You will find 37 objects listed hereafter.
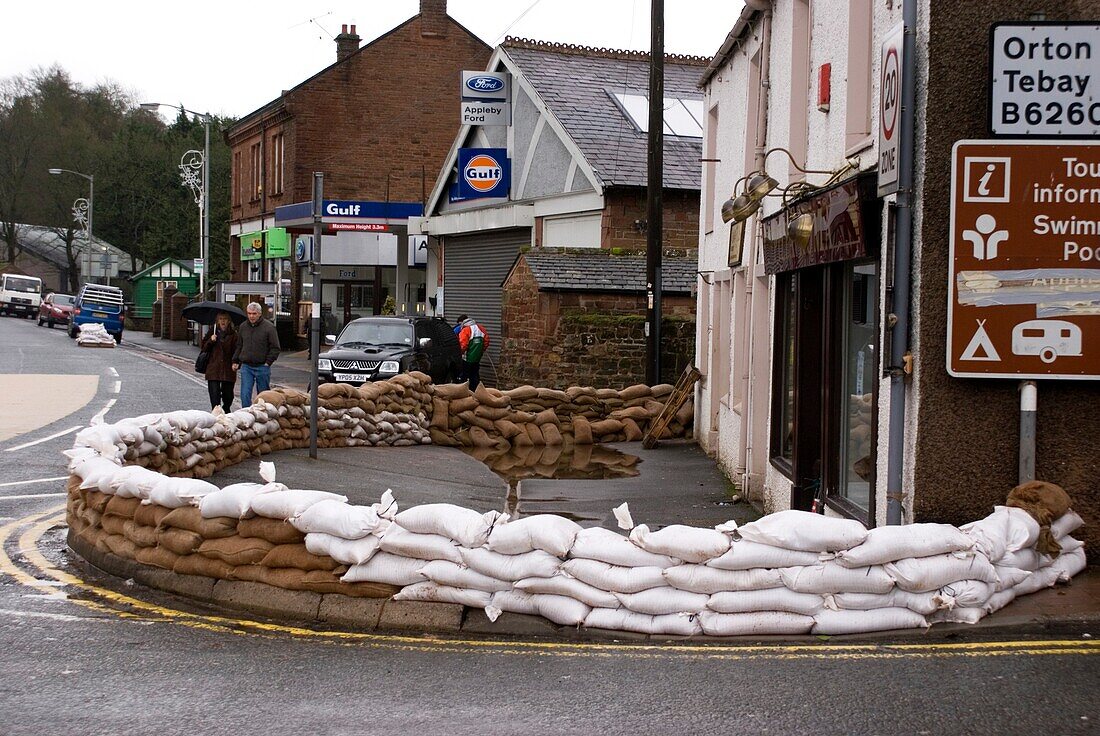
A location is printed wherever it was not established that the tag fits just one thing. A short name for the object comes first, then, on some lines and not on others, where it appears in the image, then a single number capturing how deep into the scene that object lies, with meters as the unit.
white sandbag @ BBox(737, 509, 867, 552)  7.09
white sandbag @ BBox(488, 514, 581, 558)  7.34
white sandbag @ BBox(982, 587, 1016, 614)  7.29
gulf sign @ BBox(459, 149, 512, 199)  33.47
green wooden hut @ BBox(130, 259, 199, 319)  68.19
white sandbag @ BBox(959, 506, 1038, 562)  7.36
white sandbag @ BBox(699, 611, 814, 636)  7.10
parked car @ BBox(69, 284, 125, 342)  52.09
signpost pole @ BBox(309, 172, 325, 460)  14.59
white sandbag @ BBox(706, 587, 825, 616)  7.11
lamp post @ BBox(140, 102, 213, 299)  50.12
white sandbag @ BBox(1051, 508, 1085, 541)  7.87
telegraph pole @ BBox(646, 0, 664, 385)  20.27
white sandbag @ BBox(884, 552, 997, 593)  7.07
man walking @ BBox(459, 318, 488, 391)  24.91
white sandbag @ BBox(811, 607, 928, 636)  7.08
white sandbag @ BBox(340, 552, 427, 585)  7.67
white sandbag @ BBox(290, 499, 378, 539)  7.76
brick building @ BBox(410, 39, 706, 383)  27.91
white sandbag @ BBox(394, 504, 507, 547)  7.52
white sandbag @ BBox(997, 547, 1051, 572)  7.46
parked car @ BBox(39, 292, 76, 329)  64.62
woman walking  18.09
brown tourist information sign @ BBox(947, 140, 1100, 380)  8.16
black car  24.02
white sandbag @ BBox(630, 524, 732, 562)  7.12
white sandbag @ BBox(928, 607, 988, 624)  7.17
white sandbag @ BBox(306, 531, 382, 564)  7.75
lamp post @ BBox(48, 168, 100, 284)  70.19
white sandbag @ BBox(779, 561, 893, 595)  7.07
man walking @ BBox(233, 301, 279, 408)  18.06
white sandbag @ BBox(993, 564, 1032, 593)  7.38
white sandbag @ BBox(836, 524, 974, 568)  7.07
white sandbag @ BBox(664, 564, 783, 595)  7.12
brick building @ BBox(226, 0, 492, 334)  49.91
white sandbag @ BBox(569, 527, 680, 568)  7.23
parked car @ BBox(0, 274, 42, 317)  75.62
